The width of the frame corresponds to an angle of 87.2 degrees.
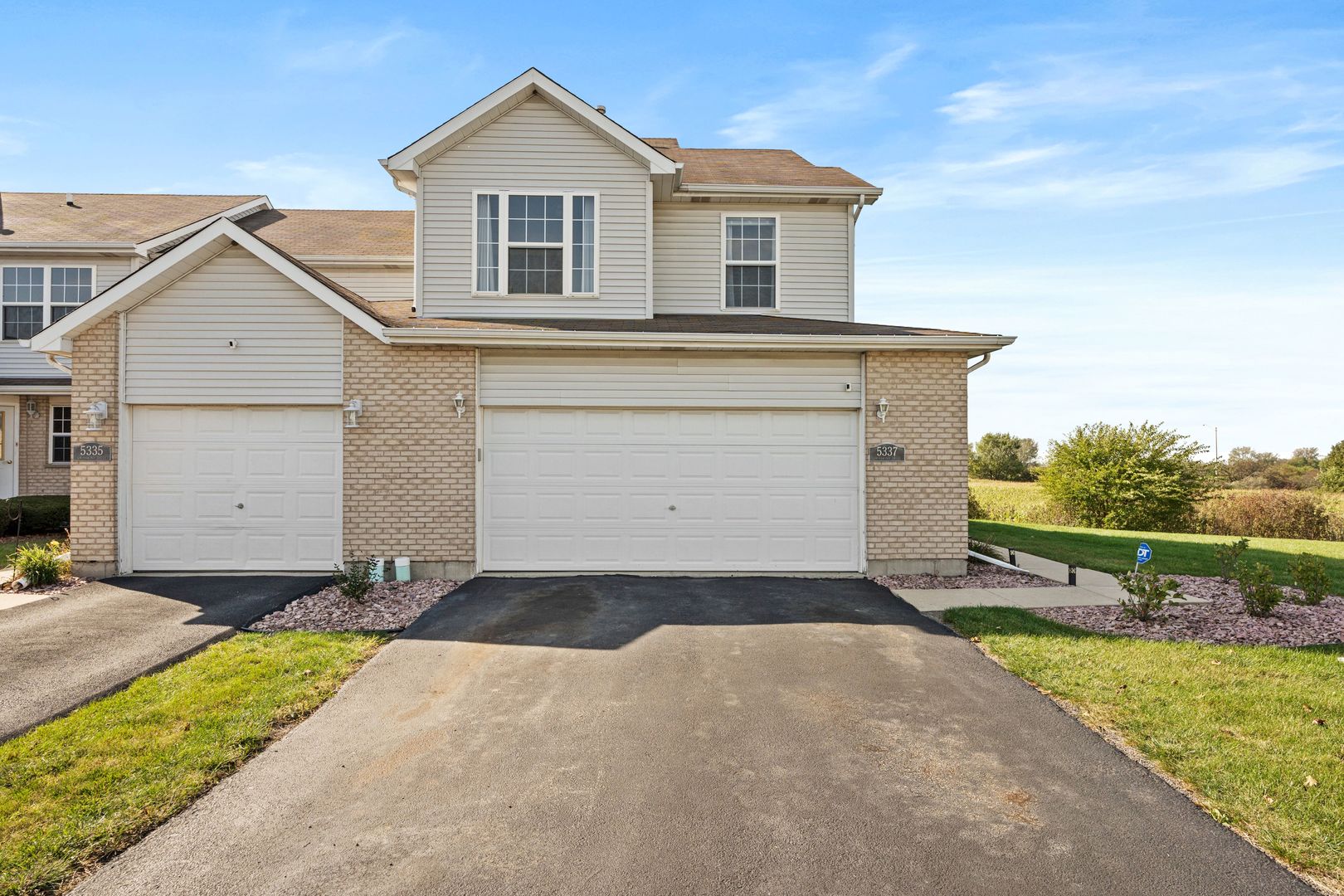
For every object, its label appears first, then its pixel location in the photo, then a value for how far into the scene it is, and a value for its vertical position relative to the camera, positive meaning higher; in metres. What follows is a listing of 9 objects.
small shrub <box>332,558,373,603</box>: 8.46 -1.63
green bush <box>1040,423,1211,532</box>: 21.45 -0.87
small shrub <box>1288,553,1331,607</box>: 8.51 -1.55
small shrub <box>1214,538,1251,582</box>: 9.09 -1.40
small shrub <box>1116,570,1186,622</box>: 7.66 -1.56
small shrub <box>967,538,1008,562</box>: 12.45 -1.77
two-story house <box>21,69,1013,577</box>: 9.95 +0.25
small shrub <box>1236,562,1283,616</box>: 7.92 -1.57
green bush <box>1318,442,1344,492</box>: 30.41 -0.80
